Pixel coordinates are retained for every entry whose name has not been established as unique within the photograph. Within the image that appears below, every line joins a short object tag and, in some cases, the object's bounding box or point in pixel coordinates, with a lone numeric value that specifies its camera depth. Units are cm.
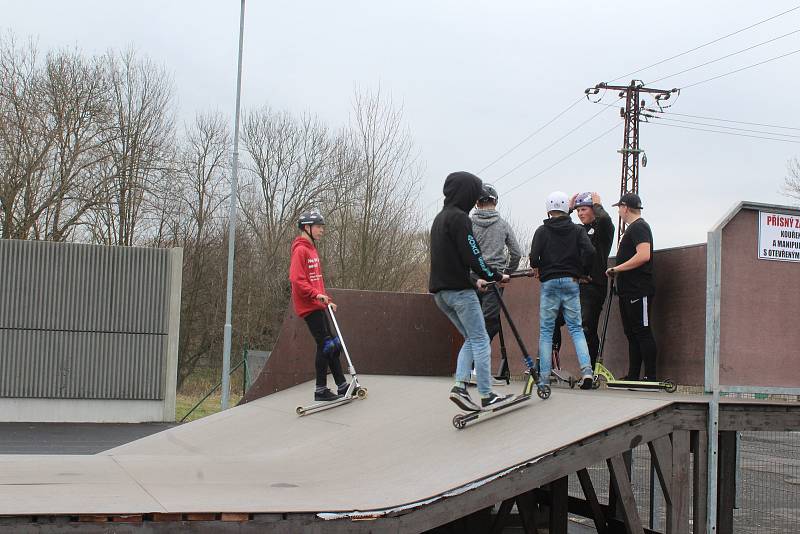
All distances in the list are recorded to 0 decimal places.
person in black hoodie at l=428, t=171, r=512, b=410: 590
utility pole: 3017
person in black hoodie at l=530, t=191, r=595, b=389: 672
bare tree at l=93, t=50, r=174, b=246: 2728
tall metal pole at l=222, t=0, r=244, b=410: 1870
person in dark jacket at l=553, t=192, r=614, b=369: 767
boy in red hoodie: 834
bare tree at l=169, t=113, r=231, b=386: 3012
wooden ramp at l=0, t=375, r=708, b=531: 464
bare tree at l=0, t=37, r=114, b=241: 2444
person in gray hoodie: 786
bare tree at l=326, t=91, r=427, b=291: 2472
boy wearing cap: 705
